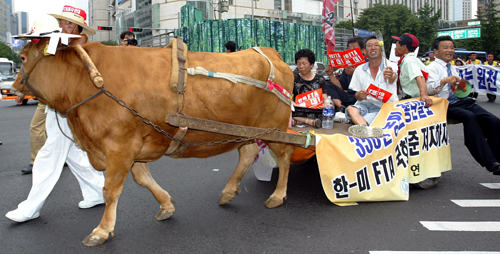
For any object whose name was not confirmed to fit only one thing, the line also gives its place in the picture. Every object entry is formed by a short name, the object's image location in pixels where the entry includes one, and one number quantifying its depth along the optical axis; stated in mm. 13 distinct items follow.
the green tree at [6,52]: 64188
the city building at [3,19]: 112275
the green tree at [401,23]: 43794
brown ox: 3023
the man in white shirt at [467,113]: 4418
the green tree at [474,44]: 38025
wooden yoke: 2889
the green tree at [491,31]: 34781
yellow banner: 3936
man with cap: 4590
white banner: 5684
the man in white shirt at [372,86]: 4712
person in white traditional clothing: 3526
